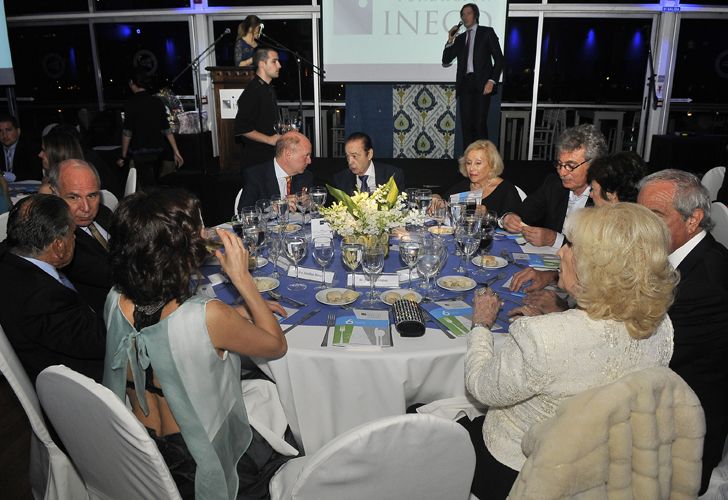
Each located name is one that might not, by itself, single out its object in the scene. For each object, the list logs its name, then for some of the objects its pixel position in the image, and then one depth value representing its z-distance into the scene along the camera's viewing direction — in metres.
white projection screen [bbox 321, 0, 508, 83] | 8.20
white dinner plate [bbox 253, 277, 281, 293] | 2.36
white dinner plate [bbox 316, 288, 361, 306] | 2.21
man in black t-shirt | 5.57
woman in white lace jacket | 1.43
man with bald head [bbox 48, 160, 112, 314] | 2.54
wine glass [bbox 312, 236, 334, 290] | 2.31
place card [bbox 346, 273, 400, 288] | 2.43
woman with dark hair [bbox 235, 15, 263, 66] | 7.51
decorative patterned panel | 8.75
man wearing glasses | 3.11
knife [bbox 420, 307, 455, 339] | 1.97
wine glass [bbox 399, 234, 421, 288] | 2.26
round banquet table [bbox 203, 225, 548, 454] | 1.88
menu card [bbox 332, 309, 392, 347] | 1.93
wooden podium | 7.55
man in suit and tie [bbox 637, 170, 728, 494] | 1.80
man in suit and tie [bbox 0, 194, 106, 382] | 1.85
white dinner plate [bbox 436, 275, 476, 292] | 2.37
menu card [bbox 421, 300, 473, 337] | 2.02
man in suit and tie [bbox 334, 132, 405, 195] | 4.12
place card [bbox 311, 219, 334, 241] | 2.90
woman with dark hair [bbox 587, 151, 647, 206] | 2.79
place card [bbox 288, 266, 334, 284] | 2.50
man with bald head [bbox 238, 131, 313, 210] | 4.03
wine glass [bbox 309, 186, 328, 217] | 3.49
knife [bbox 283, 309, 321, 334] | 2.03
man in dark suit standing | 7.82
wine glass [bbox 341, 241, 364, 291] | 2.27
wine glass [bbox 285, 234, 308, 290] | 2.36
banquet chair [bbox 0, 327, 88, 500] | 1.71
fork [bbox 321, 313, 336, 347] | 1.93
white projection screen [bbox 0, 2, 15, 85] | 7.73
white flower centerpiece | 2.50
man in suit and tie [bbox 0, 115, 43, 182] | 5.14
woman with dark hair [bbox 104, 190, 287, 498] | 1.59
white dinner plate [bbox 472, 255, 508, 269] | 2.64
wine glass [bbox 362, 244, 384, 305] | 2.16
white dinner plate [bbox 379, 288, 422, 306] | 2.24
